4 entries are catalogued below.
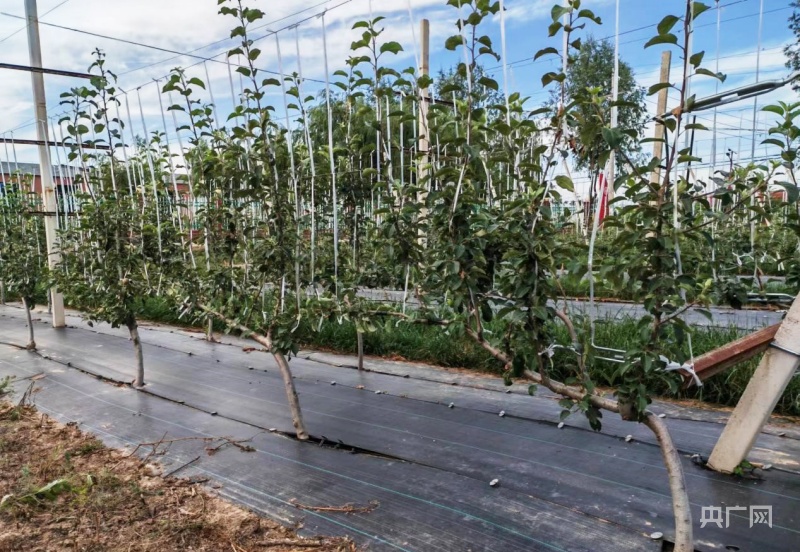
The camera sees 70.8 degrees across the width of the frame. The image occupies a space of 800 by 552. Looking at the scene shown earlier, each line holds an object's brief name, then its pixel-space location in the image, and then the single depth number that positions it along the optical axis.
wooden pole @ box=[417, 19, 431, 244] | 6.70
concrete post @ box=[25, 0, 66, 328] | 7.01
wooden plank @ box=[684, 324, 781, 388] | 2.81
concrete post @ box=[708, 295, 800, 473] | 2.39
